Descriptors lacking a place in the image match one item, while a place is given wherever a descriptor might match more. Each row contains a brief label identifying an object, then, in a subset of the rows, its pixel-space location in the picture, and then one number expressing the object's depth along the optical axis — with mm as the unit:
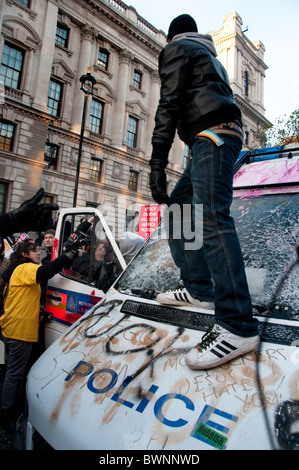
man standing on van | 1533
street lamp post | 13703
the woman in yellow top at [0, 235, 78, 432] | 3232
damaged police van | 1116
